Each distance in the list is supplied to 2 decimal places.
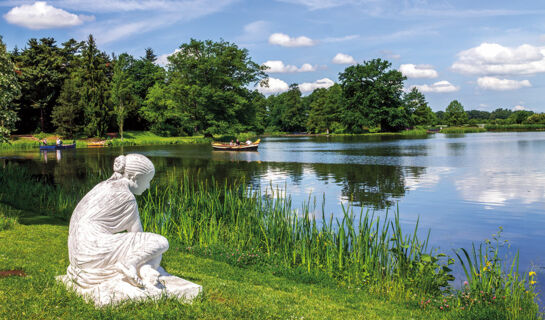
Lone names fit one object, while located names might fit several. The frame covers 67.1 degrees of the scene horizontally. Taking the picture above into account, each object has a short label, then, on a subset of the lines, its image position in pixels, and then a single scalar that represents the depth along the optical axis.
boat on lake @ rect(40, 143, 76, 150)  48.97
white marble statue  4.48
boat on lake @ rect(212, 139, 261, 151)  48.88
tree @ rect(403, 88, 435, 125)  103.76
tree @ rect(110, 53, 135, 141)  65.50
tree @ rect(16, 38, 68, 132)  60.66
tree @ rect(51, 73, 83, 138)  58.33
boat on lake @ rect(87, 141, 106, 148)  56.22
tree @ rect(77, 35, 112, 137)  61.66
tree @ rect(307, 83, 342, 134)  101.61
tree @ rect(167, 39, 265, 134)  61.84
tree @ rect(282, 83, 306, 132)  117.00
